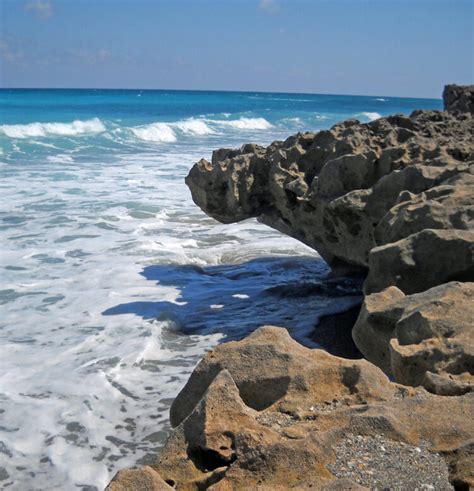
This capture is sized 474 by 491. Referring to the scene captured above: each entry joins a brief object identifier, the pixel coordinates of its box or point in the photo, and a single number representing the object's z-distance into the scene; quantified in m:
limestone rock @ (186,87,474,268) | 5.80
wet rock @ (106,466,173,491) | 2.16
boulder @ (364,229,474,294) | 4.18
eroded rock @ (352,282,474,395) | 3.11
